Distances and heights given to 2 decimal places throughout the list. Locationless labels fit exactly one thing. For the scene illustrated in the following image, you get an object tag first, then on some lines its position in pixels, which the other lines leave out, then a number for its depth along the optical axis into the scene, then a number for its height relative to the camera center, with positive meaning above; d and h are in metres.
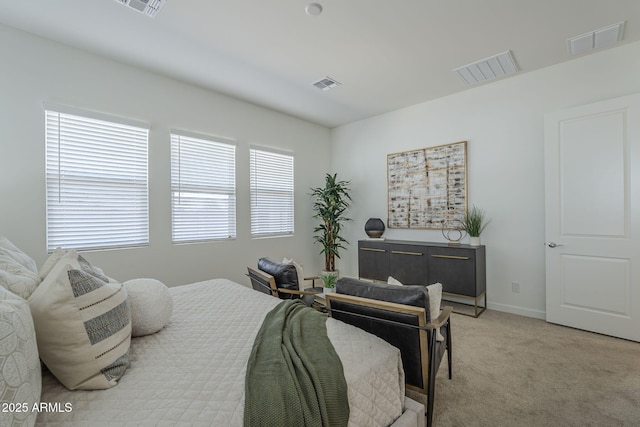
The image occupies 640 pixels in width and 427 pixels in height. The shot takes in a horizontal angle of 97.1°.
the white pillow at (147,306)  1.54 -0.51
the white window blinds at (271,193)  4.43 +0.36
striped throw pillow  1.04 -0.44
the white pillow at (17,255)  1.41 -0.20
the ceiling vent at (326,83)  3.61 +1.71
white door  2.77 -0.06
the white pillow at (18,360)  0.75 -0.41
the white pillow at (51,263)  1.38 -0.24
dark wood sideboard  3.46 -0.71
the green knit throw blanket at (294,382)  1.00 -0.66
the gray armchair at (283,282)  2.59 -0.63
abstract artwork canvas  3.99 +0.40
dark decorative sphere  4.60 -0.22
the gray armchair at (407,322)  1.59 -0.64
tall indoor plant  4.95 +0.01
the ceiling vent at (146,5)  2.21 +1.68
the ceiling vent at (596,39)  2.61 +1.69
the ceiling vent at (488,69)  3.13 +1.70
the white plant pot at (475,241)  3.71 -0.37
